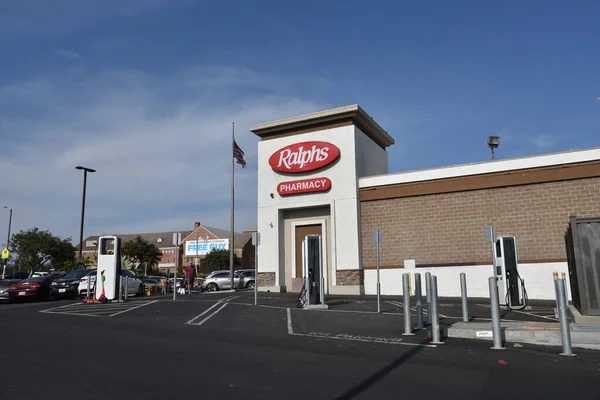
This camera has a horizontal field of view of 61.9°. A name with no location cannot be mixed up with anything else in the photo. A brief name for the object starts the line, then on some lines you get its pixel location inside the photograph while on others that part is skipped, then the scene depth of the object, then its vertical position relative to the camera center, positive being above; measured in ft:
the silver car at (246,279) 119.44 +0.04
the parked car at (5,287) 85.66 -0.57
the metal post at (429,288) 34.72 -0.86
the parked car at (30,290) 82.89 -1.07
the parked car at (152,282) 109.50 -0.28
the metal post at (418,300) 37.76 -1.87
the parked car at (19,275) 153.33 +2.56
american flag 110.52 +27.46
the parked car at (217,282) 110.93 -0.48
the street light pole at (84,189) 131.23 +24.45
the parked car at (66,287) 82.43 -0.71
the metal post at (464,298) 42.16 -1.93
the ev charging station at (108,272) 67.97 +1.29
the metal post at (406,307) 34.73 -2.21
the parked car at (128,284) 77.32 -0.46
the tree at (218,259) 256.52 +10.55
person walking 96.39 +0.62
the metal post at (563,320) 27.35 -2.53
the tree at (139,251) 247.50 +14.77
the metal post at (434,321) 32.12 -2.94
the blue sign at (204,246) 288.51 +19.67
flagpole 111.24 +21.54
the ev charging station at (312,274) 56.54 +0.43
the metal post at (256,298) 60.54 -2.28
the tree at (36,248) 195.11 +13.64
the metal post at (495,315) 29.71 -2.39
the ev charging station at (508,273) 54.75 +0.14
